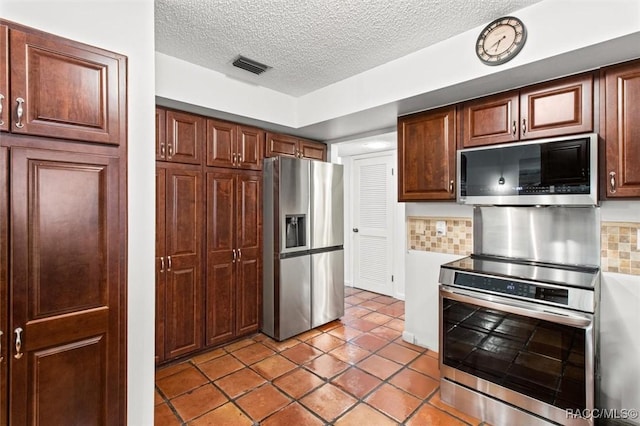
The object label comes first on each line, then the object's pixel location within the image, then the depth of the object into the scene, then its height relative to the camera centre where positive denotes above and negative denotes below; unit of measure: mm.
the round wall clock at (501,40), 1861 +1064
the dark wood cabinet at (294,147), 3369 +766
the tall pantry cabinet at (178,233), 2584 -170
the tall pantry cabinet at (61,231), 1301 -78
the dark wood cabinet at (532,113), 1916 +669
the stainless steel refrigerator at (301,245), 3123 -353
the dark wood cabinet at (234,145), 2891 +660
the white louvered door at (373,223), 4682 -169
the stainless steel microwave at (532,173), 1850 +256
